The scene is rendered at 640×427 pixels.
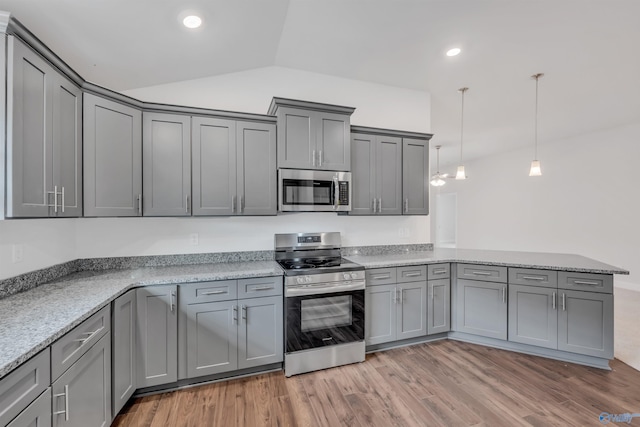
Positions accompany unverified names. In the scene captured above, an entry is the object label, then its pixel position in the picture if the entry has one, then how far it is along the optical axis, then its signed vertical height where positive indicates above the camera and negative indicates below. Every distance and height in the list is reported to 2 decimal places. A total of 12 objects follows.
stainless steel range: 2.46 -0.94
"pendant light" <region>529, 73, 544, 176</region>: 3.32 +0.60
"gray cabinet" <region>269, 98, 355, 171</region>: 2.75 +0.79
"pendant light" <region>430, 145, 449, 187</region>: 5.61 +0.65
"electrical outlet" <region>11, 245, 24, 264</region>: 1.84 -0.28
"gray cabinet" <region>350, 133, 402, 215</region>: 3.14 +0.44
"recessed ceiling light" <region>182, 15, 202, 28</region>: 2.06 +1.43
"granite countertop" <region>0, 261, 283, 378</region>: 1.15 -0.53
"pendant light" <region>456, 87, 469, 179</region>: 3.74 +1.63
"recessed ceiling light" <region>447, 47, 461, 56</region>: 2.84 +1.66
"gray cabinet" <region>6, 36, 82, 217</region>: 1.45 +0.43
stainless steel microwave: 2.75 +0.22
